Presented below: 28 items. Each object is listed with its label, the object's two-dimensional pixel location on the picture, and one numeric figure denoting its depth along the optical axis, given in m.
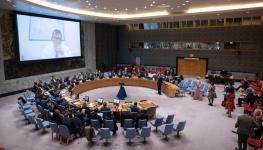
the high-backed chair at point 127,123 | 8.79
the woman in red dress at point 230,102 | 11.12
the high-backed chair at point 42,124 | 8.83
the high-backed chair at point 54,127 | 8.18
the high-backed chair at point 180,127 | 8.62
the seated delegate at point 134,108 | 9.75
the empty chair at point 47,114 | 9.66
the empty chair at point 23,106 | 10.72
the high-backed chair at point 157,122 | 9.11
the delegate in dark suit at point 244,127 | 6.90
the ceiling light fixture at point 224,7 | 13.87
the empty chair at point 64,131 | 7.89
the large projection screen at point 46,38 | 15.92
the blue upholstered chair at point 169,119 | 9.36
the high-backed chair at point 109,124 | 8.61
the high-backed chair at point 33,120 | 9.25
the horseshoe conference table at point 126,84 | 15.15
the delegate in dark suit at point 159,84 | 16.03
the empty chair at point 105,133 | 7.88
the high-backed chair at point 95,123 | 8.65
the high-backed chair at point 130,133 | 7.93
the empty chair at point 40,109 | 10.25
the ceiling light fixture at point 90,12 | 13.38
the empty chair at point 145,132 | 8.00
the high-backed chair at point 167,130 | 8.38
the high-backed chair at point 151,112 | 10.45
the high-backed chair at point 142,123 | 8.82
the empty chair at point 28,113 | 10.01
